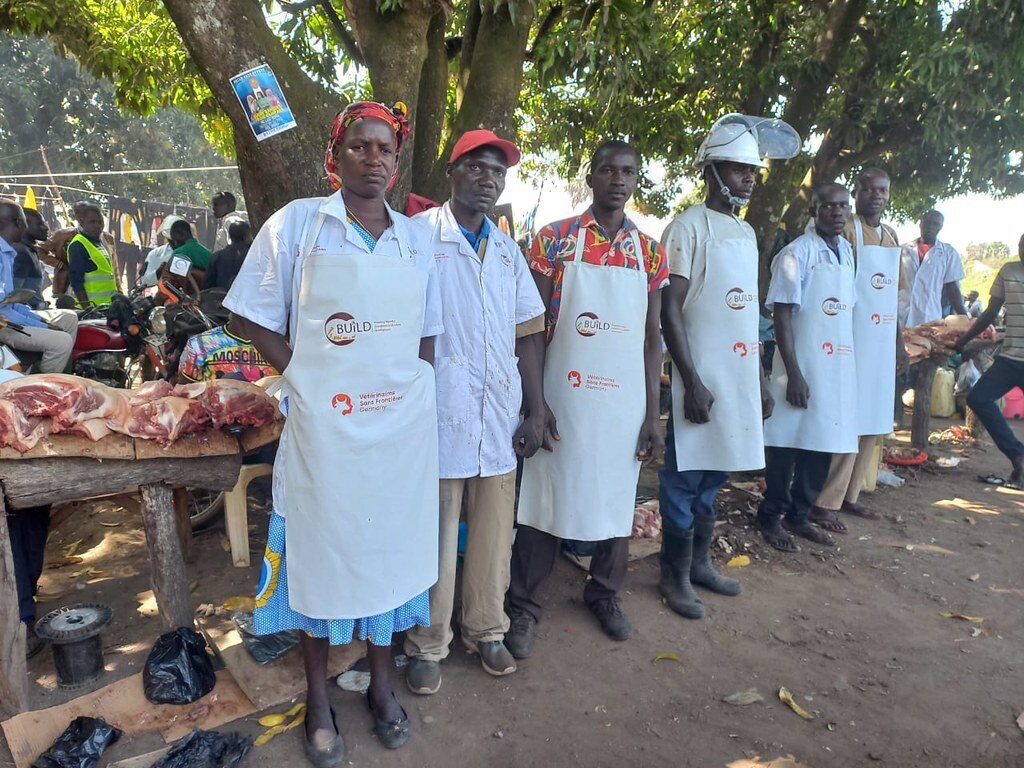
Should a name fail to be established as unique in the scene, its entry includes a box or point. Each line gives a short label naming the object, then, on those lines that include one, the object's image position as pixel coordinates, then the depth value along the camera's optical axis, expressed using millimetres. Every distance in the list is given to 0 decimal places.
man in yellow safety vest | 7324
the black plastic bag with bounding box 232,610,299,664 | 2871
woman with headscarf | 2166
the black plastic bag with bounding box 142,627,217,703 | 2663
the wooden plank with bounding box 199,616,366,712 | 2699
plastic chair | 3811
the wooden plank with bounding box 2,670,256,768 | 2416
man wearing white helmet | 3305
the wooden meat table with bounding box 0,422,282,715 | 2598
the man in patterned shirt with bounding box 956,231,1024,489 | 5520
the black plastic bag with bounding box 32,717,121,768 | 2320
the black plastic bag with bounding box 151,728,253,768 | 2285
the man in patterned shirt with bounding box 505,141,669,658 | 2961
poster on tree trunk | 3537
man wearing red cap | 2621
